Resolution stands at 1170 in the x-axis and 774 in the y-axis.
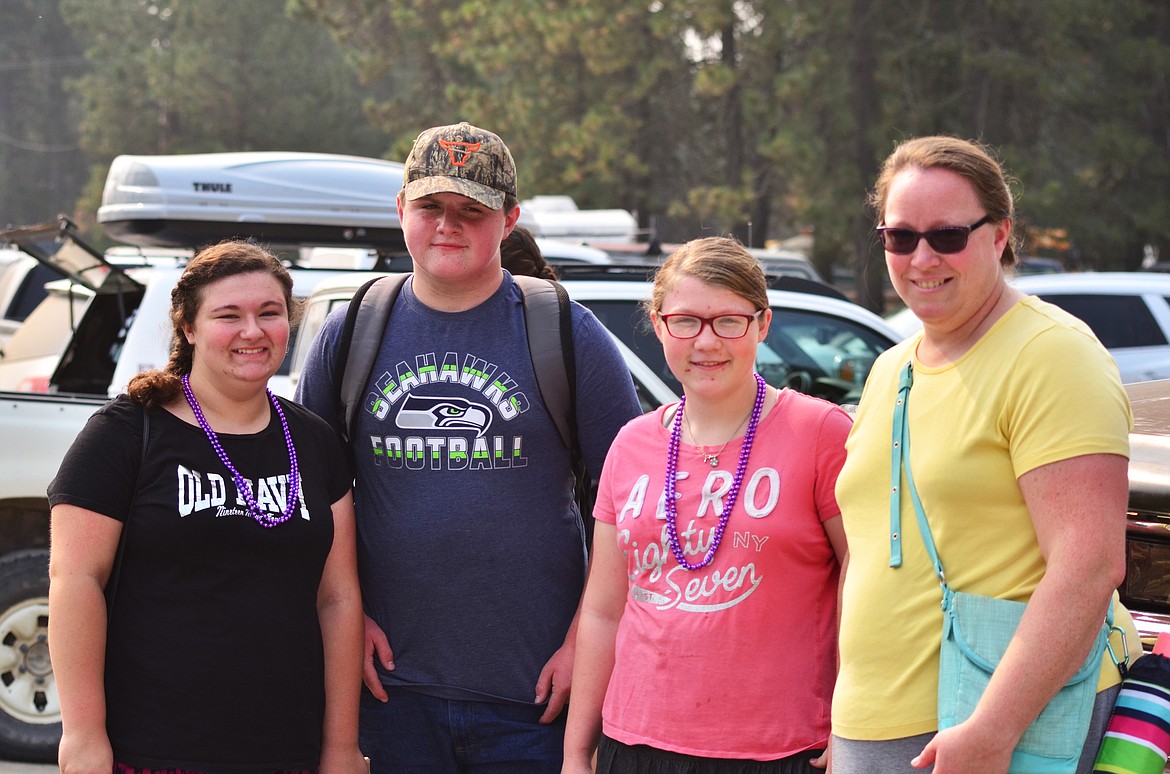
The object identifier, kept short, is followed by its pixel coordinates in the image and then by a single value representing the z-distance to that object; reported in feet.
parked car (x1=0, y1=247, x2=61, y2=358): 44.09
